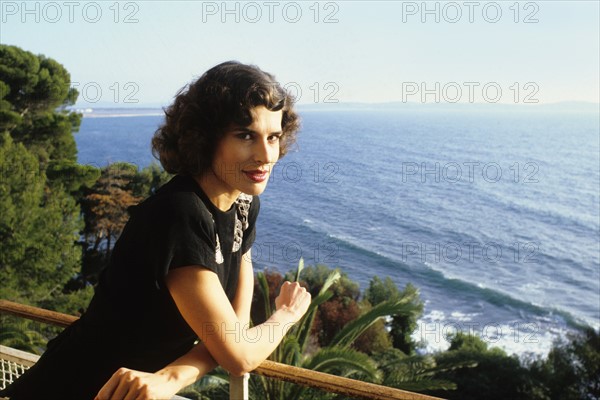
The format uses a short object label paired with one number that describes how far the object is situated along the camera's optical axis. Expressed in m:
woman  1.24
